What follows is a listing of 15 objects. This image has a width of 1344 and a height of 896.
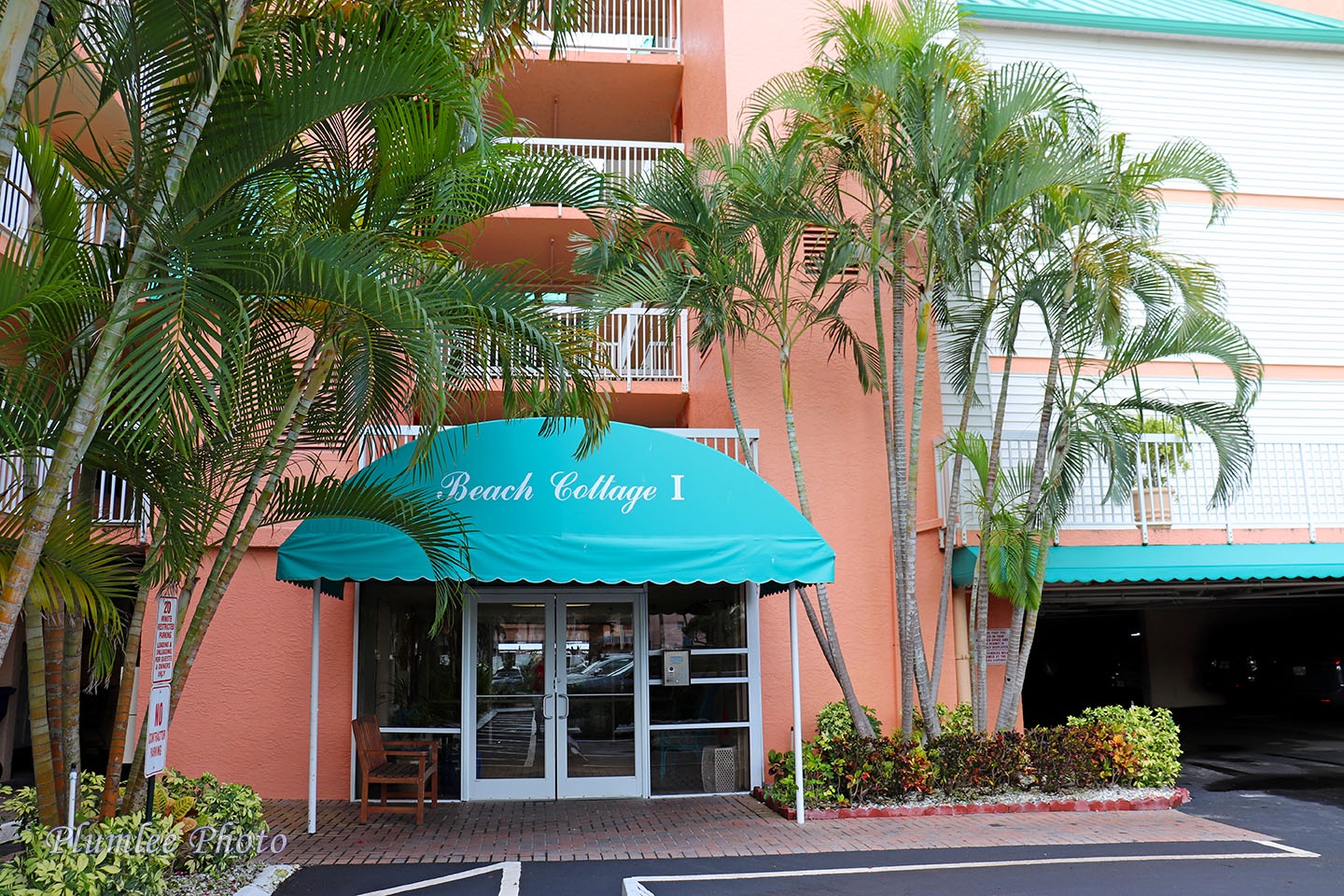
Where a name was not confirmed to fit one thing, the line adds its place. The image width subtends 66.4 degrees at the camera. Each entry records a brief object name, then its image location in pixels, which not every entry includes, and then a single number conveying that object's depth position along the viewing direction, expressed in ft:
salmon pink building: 32.14
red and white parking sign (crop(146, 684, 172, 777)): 20.88
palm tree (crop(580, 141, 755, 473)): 34.53
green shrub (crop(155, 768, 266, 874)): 23.39
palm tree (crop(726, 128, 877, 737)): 34.65
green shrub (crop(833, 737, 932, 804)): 33.99
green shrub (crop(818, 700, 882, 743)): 37.01
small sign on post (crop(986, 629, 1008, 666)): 40.24
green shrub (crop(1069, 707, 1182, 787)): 36.06
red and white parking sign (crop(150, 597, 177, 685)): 20.63
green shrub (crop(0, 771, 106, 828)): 21.90
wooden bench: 32.37
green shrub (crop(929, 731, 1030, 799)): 34.78
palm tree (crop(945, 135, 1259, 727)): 35.22
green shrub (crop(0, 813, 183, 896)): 17.94
